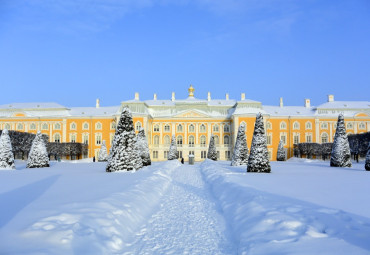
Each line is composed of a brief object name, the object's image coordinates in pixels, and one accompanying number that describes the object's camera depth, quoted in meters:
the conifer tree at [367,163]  18.16
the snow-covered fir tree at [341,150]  21.25
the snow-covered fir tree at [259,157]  16.22
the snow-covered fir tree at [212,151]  35.62
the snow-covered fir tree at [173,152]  36.72
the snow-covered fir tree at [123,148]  16.55
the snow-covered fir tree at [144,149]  24.70
